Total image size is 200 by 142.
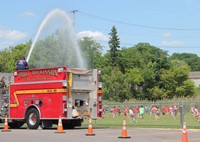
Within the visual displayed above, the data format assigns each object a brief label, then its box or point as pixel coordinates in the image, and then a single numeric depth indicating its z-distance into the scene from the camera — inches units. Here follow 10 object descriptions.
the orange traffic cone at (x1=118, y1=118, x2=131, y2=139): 669.3
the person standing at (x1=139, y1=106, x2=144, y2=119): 1505.7
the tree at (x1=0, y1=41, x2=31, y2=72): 3572.3
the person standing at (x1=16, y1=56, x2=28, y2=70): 957.8
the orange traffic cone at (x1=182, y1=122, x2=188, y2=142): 515.8
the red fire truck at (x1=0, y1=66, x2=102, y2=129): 866.8
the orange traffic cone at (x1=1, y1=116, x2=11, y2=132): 858.8
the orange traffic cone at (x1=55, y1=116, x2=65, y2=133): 777.6
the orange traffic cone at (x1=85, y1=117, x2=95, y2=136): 726.7
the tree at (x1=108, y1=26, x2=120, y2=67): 3868.6
